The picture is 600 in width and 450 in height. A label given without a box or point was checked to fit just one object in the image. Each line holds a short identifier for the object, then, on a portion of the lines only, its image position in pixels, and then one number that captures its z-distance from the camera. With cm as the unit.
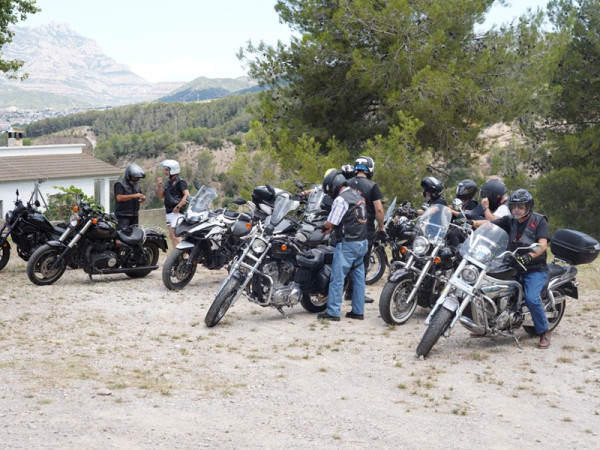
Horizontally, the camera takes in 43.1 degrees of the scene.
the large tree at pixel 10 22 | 1830
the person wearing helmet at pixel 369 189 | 894
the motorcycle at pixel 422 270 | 840
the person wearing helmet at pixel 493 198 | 905
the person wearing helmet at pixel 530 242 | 756
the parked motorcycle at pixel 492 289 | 723
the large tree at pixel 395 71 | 1939
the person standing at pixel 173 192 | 1178
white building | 4553
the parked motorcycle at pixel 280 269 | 834
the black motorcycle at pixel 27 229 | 1134
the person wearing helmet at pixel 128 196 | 1161
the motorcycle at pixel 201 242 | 1032
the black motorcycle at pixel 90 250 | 1058
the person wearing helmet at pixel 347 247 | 868
